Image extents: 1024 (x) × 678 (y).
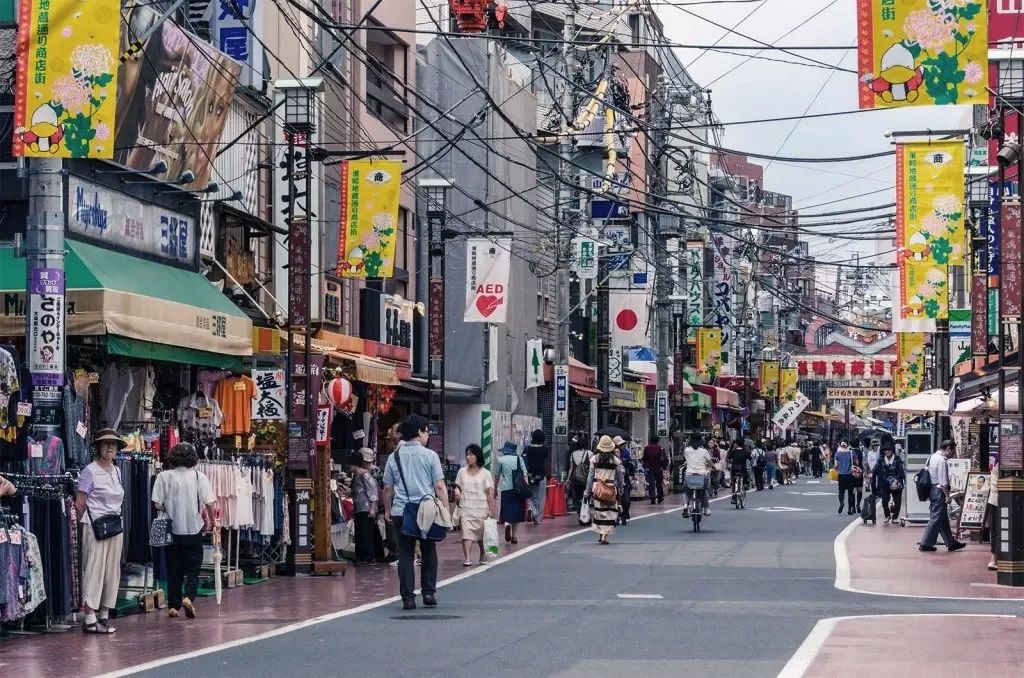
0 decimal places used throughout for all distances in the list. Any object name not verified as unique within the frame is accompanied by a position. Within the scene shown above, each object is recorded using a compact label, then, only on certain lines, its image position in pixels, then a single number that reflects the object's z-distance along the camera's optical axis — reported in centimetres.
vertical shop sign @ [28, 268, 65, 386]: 1562
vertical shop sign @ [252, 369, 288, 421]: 2272
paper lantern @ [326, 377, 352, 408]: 2530
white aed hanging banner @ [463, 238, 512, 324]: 3809
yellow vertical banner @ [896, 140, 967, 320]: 3150
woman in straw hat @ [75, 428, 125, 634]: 1562
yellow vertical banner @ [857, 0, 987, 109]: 1780
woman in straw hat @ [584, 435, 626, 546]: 2794
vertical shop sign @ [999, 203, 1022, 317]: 2303
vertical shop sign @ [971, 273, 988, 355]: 3353
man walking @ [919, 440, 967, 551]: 2667
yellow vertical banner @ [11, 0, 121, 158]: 1549
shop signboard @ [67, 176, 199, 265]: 2162
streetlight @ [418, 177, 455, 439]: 3516
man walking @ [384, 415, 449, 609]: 1725
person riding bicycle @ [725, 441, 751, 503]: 4350
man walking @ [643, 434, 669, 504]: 4544
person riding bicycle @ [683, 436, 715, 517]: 3306
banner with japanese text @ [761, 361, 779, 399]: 10038
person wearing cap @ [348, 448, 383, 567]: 2389
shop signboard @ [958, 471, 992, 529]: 2839
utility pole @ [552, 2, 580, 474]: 4294
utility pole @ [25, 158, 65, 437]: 1566
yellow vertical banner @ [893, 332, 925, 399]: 6888
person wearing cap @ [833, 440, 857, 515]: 4009
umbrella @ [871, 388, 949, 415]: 3328
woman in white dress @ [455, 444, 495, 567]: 2264
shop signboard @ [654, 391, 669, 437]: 5709
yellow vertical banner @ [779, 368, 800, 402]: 10599
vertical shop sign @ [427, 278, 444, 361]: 3578
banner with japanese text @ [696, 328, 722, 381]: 7012
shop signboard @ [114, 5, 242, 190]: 2259
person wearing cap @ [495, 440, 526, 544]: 2727
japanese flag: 5184
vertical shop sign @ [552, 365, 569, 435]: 4266
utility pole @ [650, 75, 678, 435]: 5650
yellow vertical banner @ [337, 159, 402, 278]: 2956
